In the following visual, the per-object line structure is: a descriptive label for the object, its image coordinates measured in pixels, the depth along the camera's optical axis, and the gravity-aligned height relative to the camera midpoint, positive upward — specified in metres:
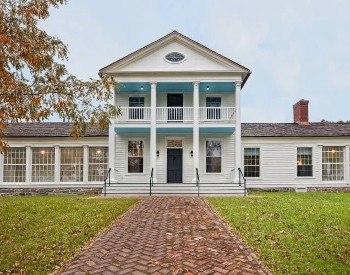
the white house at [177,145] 18.88 +0.53
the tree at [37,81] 7.40 +1.78
